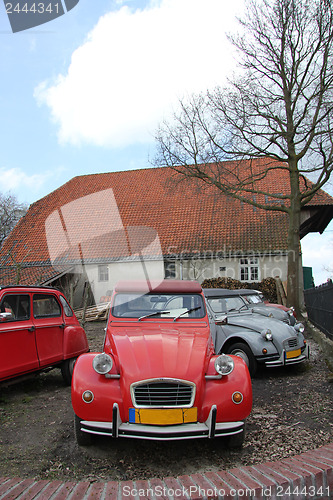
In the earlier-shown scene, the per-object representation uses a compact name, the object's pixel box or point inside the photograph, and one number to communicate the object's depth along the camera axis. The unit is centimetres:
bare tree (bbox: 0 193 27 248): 3560
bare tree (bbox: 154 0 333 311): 1681
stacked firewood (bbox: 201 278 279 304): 2111
